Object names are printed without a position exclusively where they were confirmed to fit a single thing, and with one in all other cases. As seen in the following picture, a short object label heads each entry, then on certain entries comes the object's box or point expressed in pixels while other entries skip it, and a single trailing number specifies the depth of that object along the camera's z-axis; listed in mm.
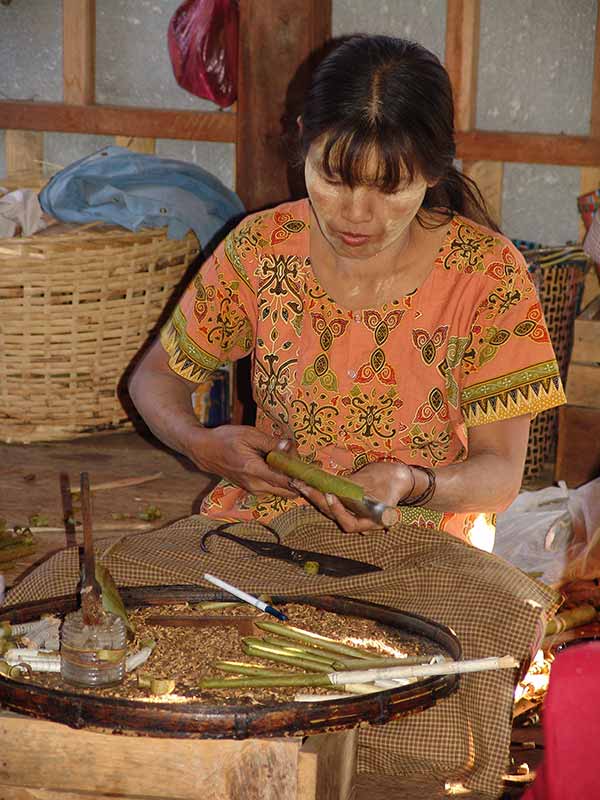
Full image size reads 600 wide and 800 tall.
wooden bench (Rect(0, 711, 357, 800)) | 3095
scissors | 4090
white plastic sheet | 6223
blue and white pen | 3634
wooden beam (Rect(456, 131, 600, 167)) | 9445
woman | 3987
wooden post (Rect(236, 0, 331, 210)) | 7339
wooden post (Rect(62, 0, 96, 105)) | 10842
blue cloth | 8847
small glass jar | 3105
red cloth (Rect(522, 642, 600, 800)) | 1933
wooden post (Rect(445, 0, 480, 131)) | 9540
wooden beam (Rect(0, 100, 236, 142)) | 10579
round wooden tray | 2924
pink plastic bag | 9912
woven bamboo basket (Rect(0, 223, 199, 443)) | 8648
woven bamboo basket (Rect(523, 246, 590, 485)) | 8205
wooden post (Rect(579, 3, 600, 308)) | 9289
